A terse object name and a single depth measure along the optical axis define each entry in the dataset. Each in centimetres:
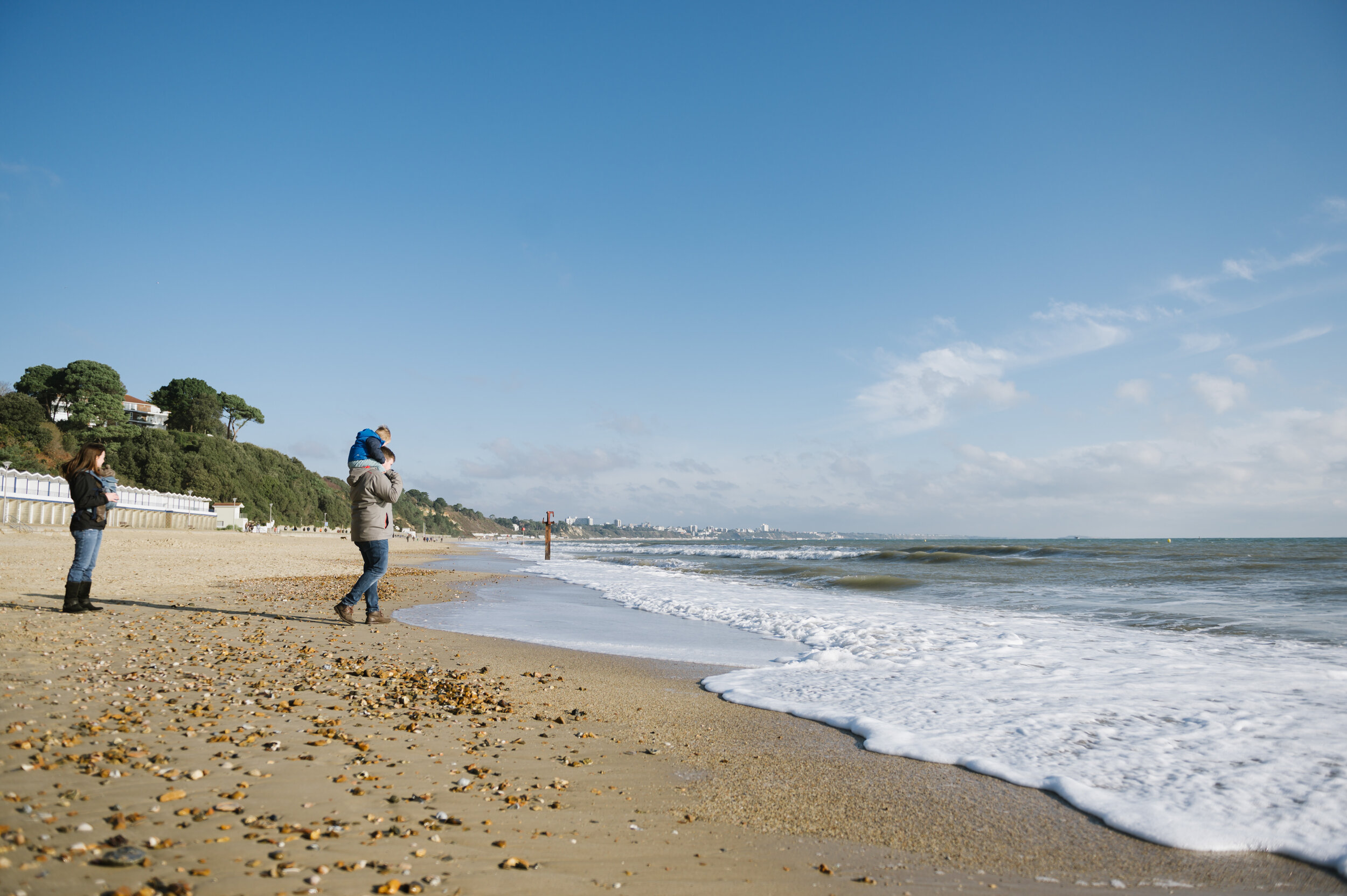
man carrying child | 788
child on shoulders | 794
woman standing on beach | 729
